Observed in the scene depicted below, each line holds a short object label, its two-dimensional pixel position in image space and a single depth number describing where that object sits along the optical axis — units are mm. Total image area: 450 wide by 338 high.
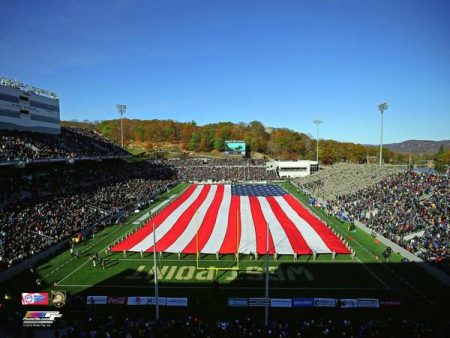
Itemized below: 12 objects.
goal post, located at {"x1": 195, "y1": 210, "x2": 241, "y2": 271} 21578
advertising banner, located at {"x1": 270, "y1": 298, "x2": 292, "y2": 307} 16922
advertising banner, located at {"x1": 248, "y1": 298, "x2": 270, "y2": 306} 17031
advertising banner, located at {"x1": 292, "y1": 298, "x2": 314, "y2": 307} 16891
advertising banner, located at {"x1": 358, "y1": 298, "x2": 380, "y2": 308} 16719
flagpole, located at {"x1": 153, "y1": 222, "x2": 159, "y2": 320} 15664
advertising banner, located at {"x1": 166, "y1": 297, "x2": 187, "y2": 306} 17328
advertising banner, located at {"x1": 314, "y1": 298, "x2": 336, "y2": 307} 16969
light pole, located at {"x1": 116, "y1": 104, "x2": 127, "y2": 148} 83438
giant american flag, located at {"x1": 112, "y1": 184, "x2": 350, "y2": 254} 26375
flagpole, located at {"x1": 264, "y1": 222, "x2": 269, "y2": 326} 15086
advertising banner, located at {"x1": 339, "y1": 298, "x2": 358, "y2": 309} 16844
